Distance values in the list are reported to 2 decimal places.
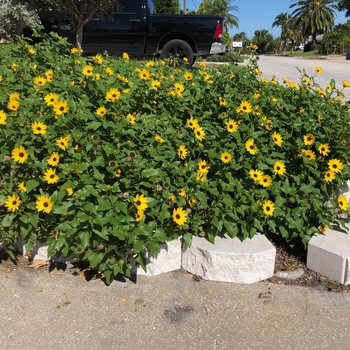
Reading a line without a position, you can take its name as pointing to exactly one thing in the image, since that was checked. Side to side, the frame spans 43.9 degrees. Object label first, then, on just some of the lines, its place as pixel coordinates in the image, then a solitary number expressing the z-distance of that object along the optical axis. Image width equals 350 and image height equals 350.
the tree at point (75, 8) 10.36
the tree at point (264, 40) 102.56
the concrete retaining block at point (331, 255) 2.94
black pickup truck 10.79
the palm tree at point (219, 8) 50.00
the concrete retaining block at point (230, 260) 2.89
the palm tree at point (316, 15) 62.59
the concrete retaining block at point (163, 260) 2.95
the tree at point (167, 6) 27.31
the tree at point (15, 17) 10.55
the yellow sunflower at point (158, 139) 2.79
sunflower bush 2.65
